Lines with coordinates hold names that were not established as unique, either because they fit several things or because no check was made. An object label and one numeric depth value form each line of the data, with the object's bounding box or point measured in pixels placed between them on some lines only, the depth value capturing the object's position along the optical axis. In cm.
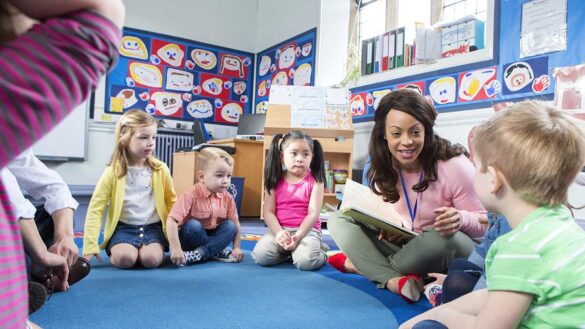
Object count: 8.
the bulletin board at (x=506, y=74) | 205
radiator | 419
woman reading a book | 136
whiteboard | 371
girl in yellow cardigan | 167
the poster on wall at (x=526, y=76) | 214
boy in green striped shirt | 57
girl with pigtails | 184
